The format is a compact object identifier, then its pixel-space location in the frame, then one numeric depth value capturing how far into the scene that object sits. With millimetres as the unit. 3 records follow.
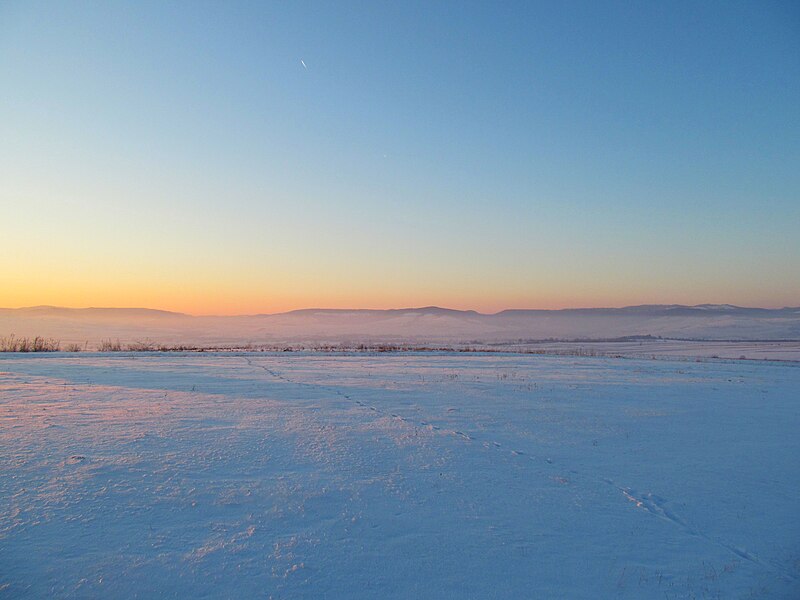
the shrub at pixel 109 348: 33906
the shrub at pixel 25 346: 30609
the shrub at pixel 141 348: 34028
